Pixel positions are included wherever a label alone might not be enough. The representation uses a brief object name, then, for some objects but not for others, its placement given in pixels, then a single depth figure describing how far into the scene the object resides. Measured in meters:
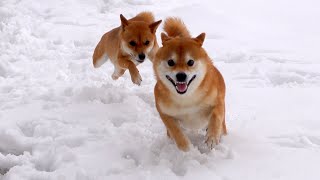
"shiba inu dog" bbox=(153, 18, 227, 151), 7.16
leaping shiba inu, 10.71
